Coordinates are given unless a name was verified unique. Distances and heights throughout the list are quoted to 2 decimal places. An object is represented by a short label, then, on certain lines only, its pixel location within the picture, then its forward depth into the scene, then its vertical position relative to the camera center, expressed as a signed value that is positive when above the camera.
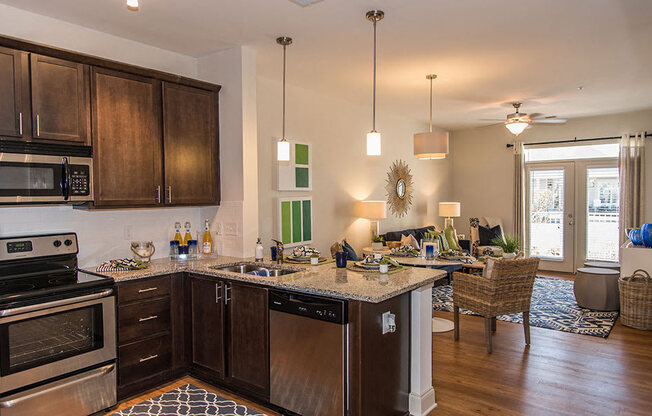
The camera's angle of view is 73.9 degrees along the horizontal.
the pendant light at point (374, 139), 3.19 +0.45
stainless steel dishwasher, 2.55 -0.97
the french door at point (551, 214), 8.09 -0.36
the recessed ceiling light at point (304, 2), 2.58 +1.17
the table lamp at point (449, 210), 8.04 -0.26
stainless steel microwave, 2.80 +0.15
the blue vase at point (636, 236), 5.00 -0.49
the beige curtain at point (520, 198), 8.44 -0.05
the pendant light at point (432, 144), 5.67 +0.68
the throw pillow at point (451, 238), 7.46 -0.73
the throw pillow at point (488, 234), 8.17 -0.73
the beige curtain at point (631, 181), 7.18 +0.22
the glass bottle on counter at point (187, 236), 4.00 -0.34
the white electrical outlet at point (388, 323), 2.68 -0.78
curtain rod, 7.48 +0.99
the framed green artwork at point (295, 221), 5.06 -0.28
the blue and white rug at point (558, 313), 4.85 -1.47
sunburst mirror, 7.32 +0.15
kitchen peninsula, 2.56 -0.92
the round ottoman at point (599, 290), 5.40 -1.20
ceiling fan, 6.34 +1.10
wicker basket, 4.73 -1.17
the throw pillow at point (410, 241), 6.47 -0.67
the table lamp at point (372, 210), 6.14 -0.19
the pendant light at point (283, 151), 3.55 +0.38
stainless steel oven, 2.54 -0.85
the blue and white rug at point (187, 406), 2.64 -1.35
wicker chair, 4.09 -0.92
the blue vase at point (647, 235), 4.87 -0.46
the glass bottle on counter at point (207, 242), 4.05 -0.41
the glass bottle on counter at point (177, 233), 4.00 -0.32
